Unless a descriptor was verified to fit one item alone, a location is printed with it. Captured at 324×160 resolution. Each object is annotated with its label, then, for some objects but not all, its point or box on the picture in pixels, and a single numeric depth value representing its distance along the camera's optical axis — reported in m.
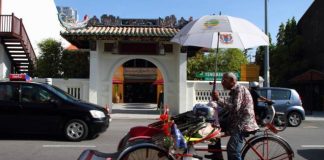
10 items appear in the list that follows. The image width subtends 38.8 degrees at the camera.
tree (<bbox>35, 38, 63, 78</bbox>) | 25.50
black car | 11.65
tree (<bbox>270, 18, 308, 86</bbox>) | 36.72
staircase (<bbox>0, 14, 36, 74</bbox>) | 23.97
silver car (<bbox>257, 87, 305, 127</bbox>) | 18.02
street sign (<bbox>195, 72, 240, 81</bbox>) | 24.62
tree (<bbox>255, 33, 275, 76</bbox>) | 47.78
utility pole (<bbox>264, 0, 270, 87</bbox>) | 24.38
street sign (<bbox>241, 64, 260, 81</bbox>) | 24.36
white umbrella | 8.38
